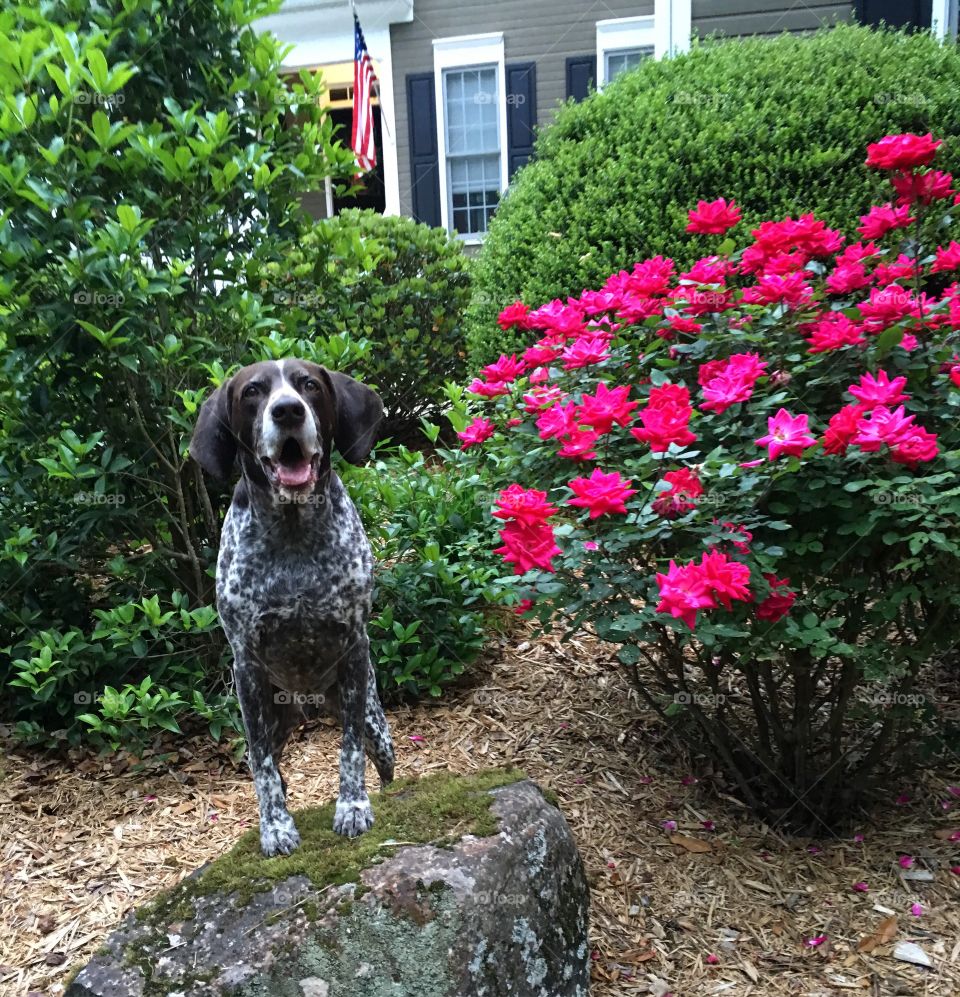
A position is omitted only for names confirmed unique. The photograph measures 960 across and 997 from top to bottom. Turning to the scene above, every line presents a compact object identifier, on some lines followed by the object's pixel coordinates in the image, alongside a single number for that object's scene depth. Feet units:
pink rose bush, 8.17
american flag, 37.01
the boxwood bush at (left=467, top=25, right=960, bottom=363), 16.37
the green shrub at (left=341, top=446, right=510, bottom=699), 13.52
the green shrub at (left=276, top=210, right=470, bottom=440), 24.93
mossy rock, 7.05
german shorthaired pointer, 7.52
